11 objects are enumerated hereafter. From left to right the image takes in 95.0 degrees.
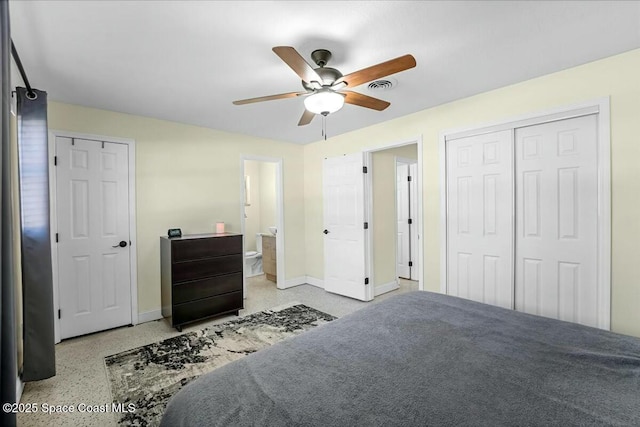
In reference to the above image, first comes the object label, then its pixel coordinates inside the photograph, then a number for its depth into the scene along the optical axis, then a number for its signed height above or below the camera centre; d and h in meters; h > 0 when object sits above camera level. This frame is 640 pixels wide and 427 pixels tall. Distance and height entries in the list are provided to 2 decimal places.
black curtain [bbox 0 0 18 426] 1.06 -0.18
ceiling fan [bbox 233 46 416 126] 1.73 +0.86
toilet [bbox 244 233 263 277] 5.65 -1.04
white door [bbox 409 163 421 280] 5.07 -0.11
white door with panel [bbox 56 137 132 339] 2.99 -0.25
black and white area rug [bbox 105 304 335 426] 2.03 -1.28
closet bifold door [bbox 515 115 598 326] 2.35 -0.11
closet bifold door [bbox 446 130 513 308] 2.80 -0.10
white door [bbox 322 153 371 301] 4.13 -0.25
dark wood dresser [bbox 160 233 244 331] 3.17 -0.75
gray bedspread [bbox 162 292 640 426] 0.95 -0.66
